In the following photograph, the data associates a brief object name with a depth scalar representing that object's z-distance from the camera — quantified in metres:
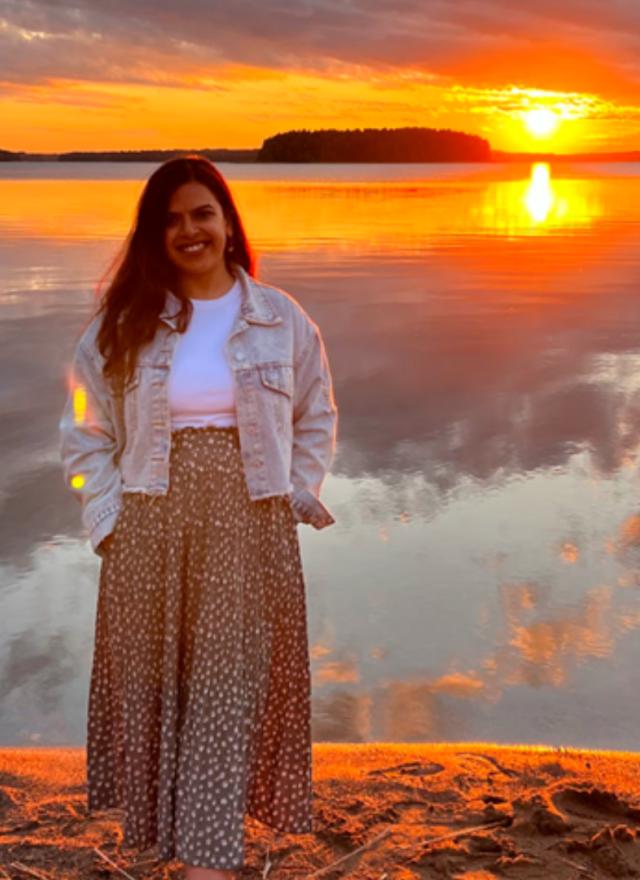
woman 3.04
